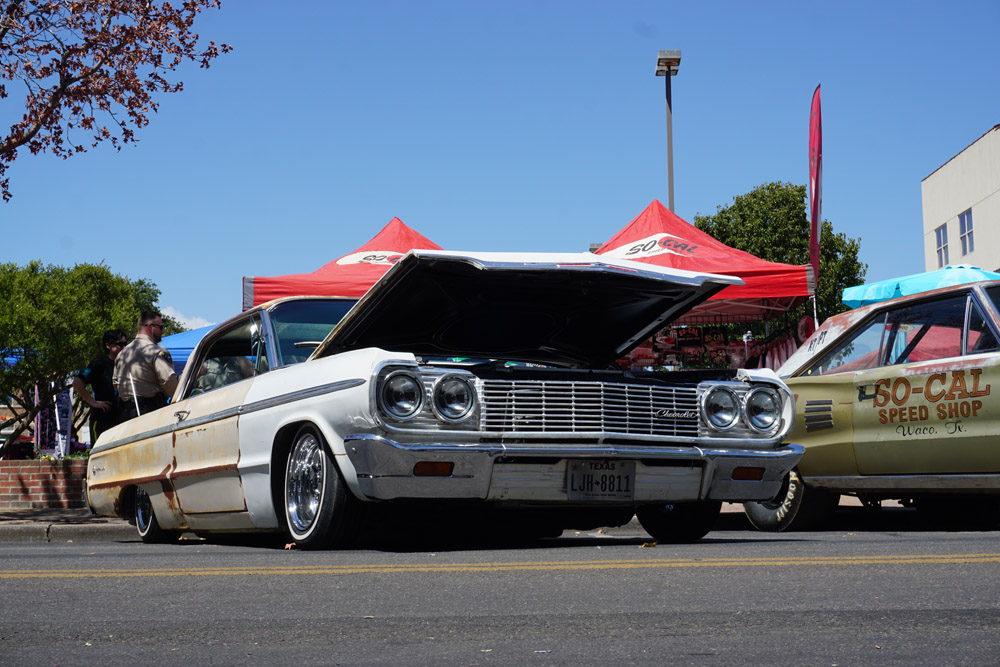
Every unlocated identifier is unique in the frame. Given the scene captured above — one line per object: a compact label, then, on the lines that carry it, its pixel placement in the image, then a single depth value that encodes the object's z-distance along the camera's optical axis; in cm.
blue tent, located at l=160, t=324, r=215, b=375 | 1700
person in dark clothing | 1033
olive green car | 673
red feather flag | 1476
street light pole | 2072
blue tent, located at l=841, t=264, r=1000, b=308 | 1324
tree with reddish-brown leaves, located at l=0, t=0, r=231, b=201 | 1322
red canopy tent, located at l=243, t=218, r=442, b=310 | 1373
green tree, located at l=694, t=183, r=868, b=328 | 4766
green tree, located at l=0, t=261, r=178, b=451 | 2245
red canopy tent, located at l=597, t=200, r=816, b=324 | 1346
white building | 3569
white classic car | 531
